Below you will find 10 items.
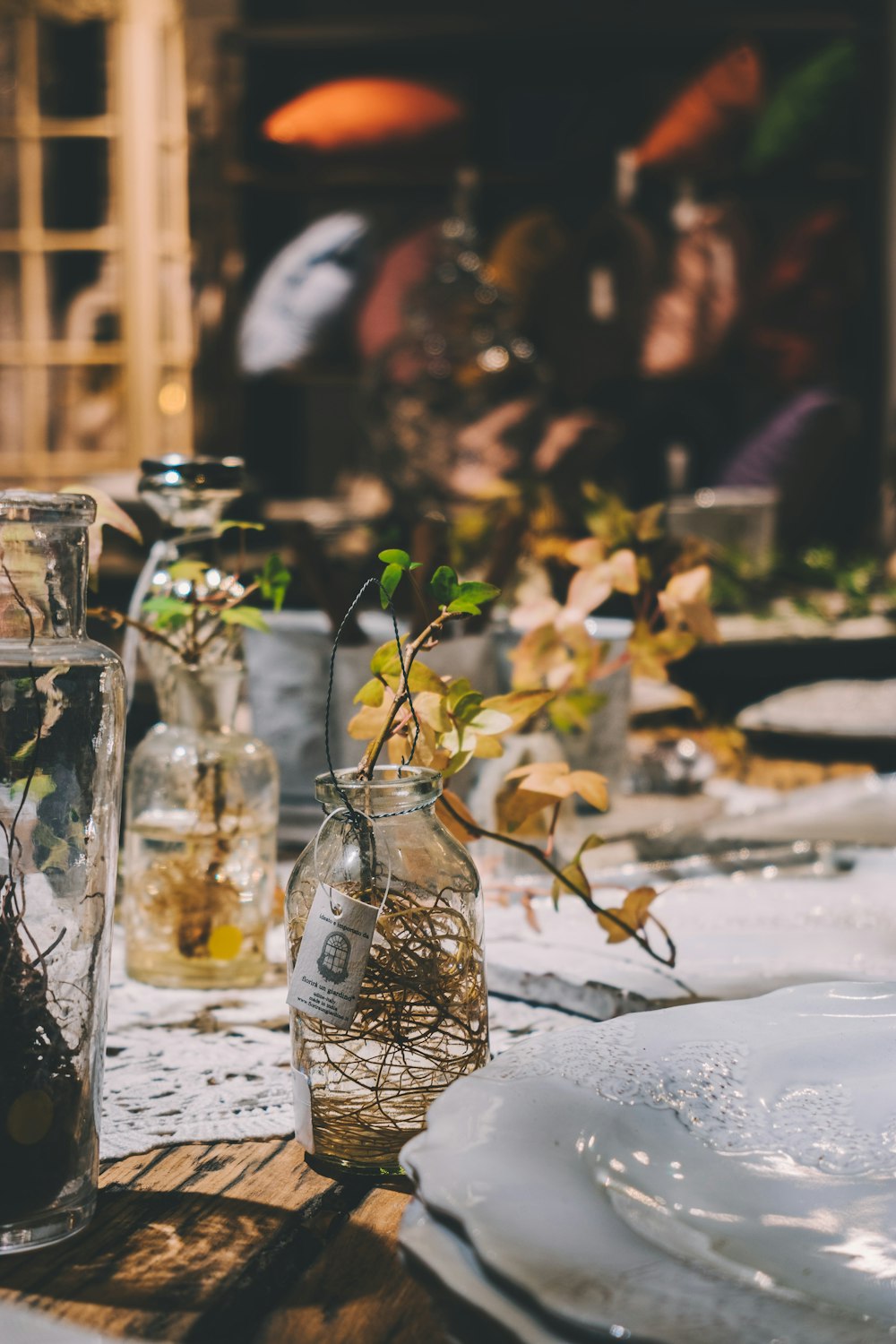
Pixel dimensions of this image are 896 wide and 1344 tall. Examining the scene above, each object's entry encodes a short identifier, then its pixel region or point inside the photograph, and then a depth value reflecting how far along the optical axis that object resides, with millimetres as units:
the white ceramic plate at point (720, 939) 754
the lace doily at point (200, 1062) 631
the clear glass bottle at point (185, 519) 860
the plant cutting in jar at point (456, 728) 593
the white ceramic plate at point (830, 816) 1071
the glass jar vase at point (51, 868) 498
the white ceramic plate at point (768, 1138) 456
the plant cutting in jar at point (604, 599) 925
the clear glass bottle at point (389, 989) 565
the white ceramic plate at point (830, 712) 1534
